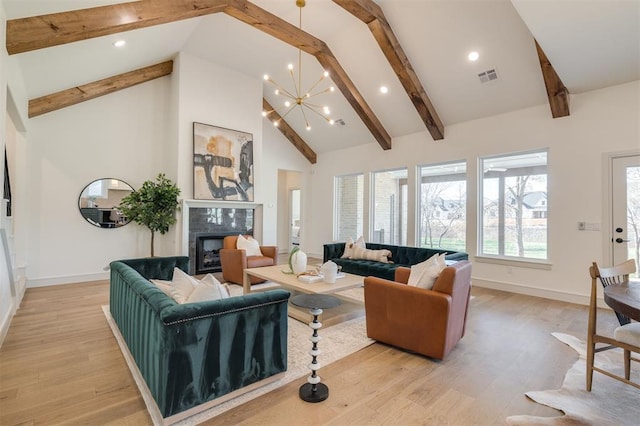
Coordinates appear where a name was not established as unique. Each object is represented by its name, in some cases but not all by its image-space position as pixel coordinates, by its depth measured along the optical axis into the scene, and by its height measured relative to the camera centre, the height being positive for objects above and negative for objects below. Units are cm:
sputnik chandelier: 667 +276
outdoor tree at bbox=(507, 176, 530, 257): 518 +25
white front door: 407 +15
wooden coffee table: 334 -78
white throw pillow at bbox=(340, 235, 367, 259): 577 -54
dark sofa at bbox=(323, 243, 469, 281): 468 -77
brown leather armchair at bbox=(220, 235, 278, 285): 498 -73
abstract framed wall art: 598 +111
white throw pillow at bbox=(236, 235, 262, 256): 535 -51
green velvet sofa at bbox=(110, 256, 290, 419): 175 -82
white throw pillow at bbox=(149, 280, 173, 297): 221 -54
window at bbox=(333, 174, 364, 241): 792 +32
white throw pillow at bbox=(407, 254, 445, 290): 273 -51
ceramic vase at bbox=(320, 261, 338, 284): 351 -63
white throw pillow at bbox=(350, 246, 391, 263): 538 -66
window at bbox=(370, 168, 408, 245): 718 +30
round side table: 205 -103
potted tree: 538 +22
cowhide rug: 185 -123
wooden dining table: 157 -45
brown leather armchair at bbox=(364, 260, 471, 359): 254 -84
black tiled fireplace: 597 -30
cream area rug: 196 -121
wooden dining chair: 192 -75
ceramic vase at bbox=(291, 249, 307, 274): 390 -58
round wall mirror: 545 +27
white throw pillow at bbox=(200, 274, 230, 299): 212 -47
